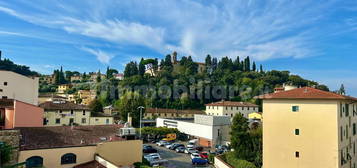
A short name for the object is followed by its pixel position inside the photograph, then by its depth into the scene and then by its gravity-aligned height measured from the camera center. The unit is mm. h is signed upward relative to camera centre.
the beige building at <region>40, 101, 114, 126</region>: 41719 -4504
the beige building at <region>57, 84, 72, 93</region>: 125156 +1023
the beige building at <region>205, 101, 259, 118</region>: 72500 -5231
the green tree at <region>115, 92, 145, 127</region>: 55094 -4281
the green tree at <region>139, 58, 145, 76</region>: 120975 +10814
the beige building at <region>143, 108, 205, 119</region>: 73700 -7171
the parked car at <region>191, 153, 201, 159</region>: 32250 -8747
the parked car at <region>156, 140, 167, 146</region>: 42003 -9209
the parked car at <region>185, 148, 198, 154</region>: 36278 -9071
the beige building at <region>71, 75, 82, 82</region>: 156875 +7888
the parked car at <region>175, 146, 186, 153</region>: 37438 -9126
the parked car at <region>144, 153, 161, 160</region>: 29641 -8140
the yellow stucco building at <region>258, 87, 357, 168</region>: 20578 -3489
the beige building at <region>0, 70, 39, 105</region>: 37344 +432
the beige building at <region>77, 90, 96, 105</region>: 99306 -1749
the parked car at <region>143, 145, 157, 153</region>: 34875 -8629
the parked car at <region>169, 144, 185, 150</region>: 38938 -8984
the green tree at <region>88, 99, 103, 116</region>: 61531 -4070
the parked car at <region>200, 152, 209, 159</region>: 32481 -8856
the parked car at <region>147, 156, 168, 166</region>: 28709 -8491
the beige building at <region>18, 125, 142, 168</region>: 19750 -5202
